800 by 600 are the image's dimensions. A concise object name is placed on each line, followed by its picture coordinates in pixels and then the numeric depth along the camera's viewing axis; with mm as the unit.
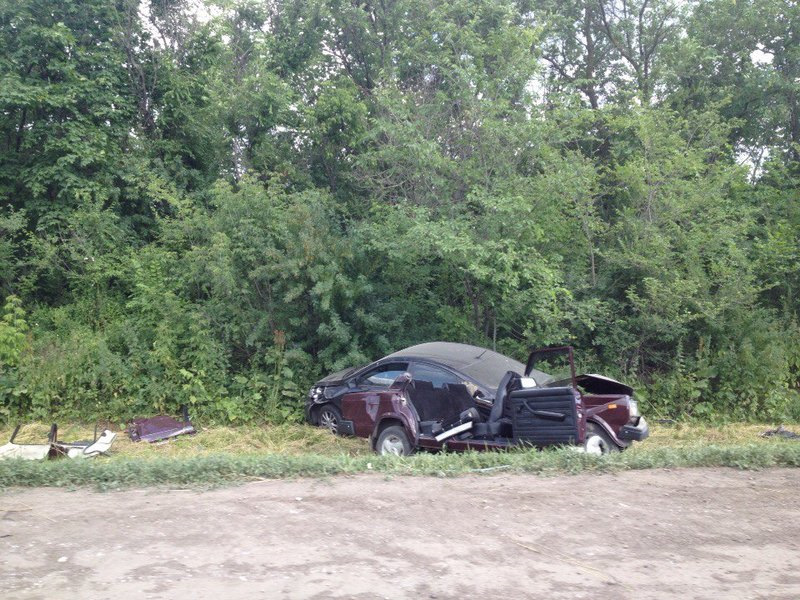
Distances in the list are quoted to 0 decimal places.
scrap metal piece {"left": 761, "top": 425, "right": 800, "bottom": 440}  12273
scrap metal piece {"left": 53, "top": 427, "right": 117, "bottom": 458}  10109
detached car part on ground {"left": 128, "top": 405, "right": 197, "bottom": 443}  12188
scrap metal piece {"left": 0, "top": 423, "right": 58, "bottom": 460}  9766
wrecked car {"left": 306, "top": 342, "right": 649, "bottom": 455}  8633
